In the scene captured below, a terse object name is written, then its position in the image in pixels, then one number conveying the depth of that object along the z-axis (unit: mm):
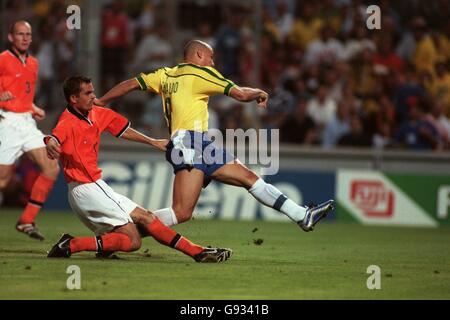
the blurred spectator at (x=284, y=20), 20109
